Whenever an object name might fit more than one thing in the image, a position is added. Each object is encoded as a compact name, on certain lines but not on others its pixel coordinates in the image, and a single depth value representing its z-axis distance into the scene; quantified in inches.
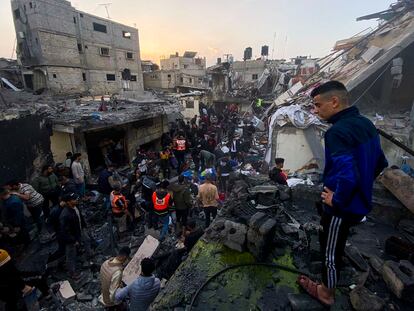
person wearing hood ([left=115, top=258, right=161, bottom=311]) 139.1
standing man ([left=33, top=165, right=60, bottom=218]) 262.8
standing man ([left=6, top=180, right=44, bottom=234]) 225.6
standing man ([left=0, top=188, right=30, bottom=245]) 209.6
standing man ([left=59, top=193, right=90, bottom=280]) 202.0
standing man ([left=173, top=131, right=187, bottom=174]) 431.2
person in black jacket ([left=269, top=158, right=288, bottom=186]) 239.3
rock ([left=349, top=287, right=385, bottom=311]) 93.8
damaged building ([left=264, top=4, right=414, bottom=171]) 354.9
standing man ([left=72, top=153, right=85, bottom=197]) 311.7
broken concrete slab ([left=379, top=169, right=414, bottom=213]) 165.3
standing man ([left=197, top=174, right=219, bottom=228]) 263.3
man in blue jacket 82.0
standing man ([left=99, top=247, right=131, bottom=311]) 151.6
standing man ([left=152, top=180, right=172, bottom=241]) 250.2
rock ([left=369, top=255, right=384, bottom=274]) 117.9
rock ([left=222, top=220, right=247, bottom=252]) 137.1
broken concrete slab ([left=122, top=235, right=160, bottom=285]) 206.7
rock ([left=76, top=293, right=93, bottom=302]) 195.9
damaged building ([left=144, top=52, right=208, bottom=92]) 1236.5
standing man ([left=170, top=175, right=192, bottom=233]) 257.4
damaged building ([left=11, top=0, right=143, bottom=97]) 868.6
